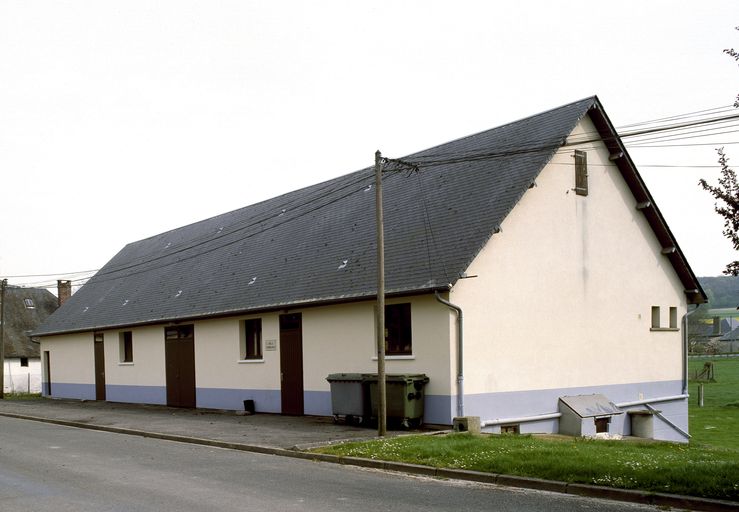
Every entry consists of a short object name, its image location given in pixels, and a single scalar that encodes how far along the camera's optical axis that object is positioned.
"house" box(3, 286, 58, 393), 57.50
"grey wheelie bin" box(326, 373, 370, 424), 19.11
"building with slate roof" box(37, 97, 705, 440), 18.80
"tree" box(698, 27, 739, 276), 10.31
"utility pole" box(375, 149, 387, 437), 16.48
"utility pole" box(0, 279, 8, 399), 41.96
